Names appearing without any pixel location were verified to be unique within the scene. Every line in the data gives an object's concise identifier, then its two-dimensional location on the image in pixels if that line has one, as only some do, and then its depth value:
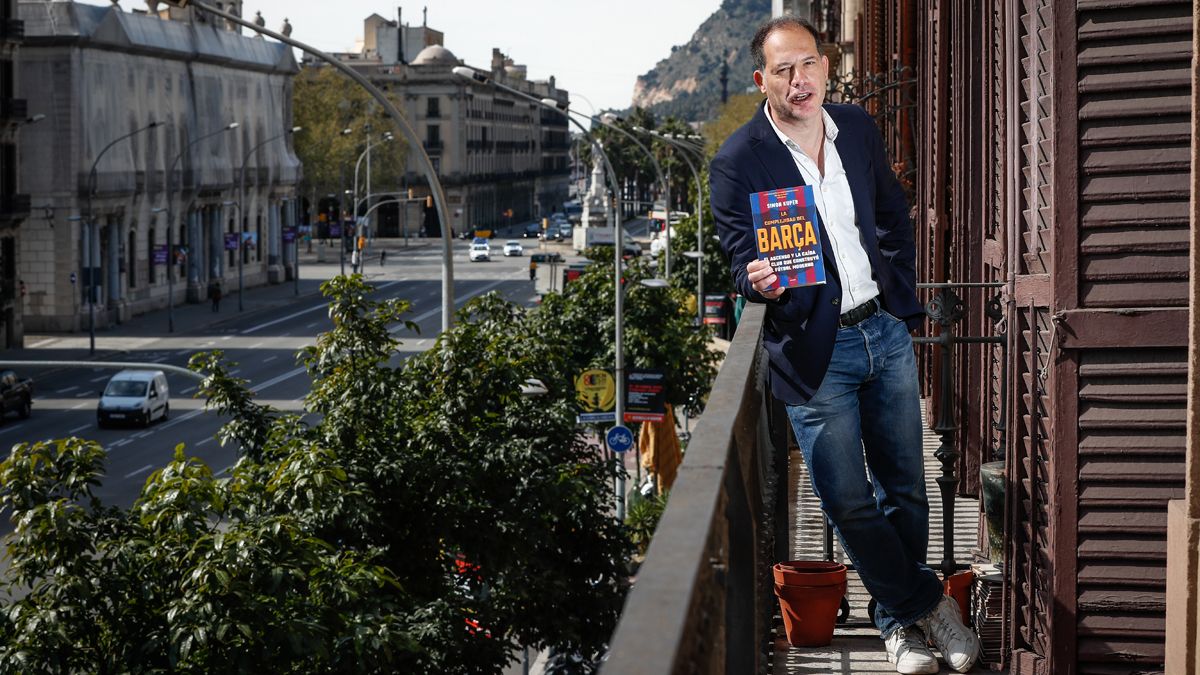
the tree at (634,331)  34.88
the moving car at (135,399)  47.28
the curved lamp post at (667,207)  52.25
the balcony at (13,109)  62.69
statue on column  124.69
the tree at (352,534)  13.51
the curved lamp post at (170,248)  75.07
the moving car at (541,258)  99.55
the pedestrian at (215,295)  79.50
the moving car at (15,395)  47.00
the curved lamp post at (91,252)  60.53
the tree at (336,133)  117.50
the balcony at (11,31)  62.47
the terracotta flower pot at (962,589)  7.84
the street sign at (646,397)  32.50
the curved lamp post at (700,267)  54.54
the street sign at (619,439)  30.78
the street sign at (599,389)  32.94
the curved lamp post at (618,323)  30.14
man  5.82
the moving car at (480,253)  118.38
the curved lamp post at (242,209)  87.19
